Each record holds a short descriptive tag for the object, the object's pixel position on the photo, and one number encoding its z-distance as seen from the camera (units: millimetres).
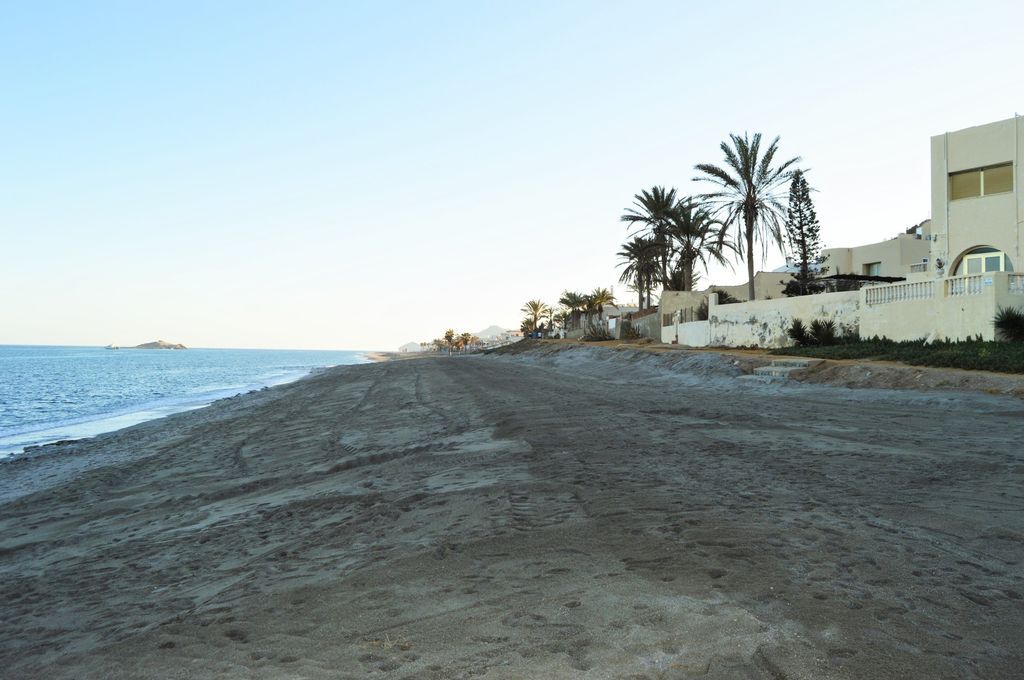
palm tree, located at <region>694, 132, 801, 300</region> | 34562
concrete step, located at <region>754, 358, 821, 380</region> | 18891
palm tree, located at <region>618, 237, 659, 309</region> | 50875
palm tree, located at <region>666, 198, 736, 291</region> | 43469
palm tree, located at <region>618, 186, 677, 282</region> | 48156
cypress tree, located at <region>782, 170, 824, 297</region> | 43812
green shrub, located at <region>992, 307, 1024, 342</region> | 17828
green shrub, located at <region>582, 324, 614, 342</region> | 56422
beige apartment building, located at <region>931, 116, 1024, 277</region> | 24672
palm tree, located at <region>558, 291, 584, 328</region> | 79000
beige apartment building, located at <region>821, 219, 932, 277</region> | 41625
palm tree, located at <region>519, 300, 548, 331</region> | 105625
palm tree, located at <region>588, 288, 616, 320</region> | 76312
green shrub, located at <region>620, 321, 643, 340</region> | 49469
